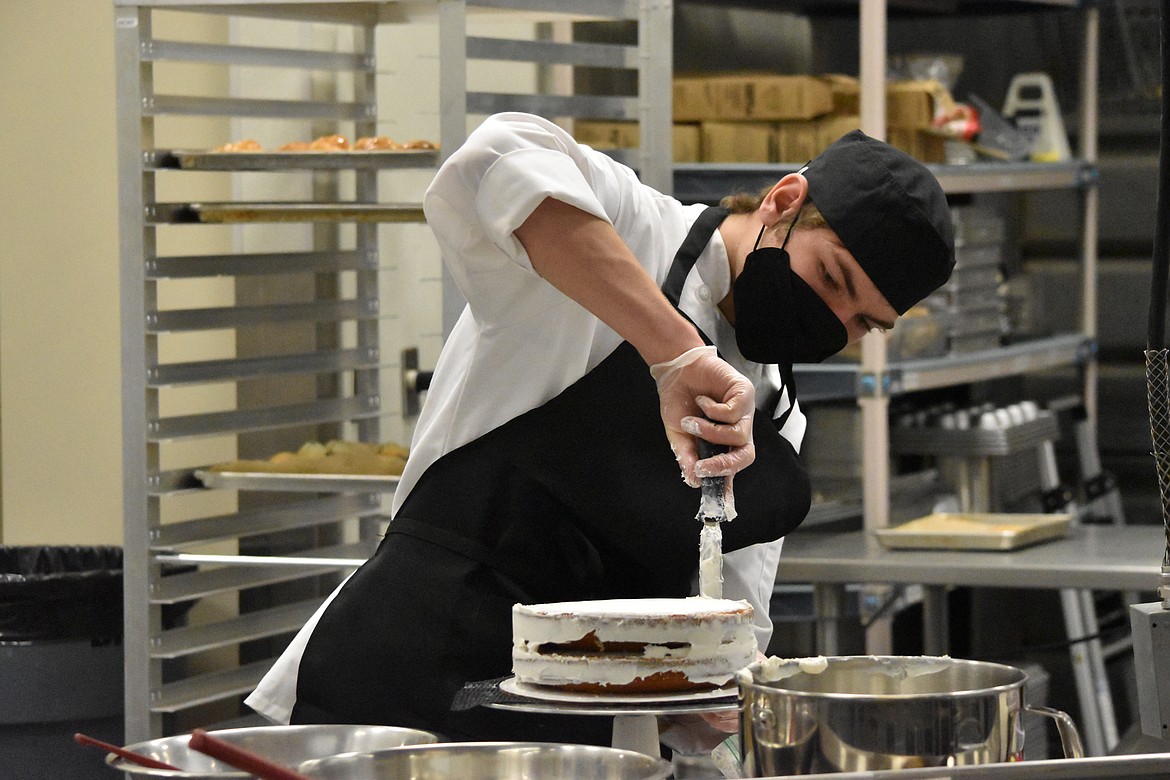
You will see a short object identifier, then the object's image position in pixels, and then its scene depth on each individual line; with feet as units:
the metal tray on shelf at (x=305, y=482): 20.85
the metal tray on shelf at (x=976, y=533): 23.52
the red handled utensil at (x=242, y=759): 6.71
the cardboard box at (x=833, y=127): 25.35
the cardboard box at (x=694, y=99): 25.77
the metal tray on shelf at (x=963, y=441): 26.91
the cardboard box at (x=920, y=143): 25.58
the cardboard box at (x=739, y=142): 25.53
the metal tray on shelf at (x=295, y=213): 20.39
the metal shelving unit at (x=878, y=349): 24.20
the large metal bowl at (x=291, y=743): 7.82
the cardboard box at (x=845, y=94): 25.68
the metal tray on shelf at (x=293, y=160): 20.01
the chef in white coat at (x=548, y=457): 12.05
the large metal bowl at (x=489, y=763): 7.41
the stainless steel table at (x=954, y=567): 22.07
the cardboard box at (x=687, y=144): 25.89
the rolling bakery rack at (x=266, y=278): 20.75
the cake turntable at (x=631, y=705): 9.08
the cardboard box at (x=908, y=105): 25.38
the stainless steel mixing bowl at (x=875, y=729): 7.59
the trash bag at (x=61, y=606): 21.74
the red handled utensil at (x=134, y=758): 7.36
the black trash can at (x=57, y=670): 21.72
